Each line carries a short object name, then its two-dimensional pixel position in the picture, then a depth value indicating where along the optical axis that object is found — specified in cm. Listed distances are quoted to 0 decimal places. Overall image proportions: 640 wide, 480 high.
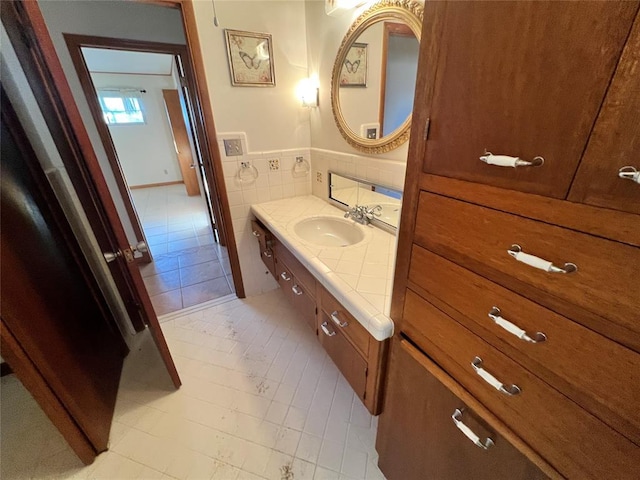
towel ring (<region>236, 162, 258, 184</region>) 179
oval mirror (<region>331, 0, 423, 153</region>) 109
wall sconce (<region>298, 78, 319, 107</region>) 171
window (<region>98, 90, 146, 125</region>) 520
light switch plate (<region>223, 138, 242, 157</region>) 169
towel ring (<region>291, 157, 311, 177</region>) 195
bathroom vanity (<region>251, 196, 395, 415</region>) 91
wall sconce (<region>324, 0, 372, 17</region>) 123
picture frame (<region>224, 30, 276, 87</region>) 152
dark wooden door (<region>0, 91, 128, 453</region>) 92
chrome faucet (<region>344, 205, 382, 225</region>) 146
